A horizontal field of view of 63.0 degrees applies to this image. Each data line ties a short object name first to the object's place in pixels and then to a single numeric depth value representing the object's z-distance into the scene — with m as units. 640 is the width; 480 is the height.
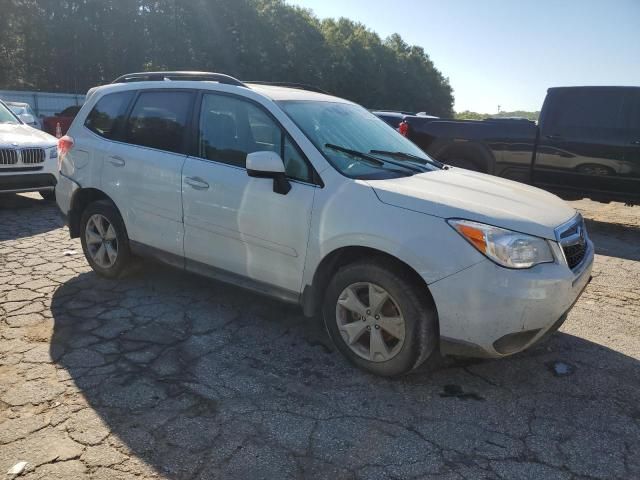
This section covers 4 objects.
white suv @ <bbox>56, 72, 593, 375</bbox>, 2.80
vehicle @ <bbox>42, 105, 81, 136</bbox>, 17.41
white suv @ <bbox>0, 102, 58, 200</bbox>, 7.15
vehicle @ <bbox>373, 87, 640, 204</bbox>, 7.49
